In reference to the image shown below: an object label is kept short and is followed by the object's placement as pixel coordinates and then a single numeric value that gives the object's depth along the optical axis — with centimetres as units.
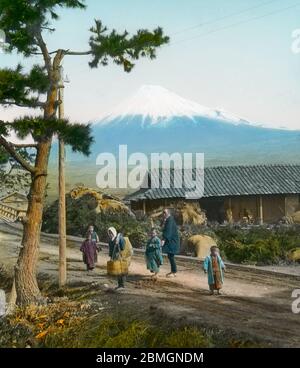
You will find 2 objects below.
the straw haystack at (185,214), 1786
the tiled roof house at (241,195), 1892
